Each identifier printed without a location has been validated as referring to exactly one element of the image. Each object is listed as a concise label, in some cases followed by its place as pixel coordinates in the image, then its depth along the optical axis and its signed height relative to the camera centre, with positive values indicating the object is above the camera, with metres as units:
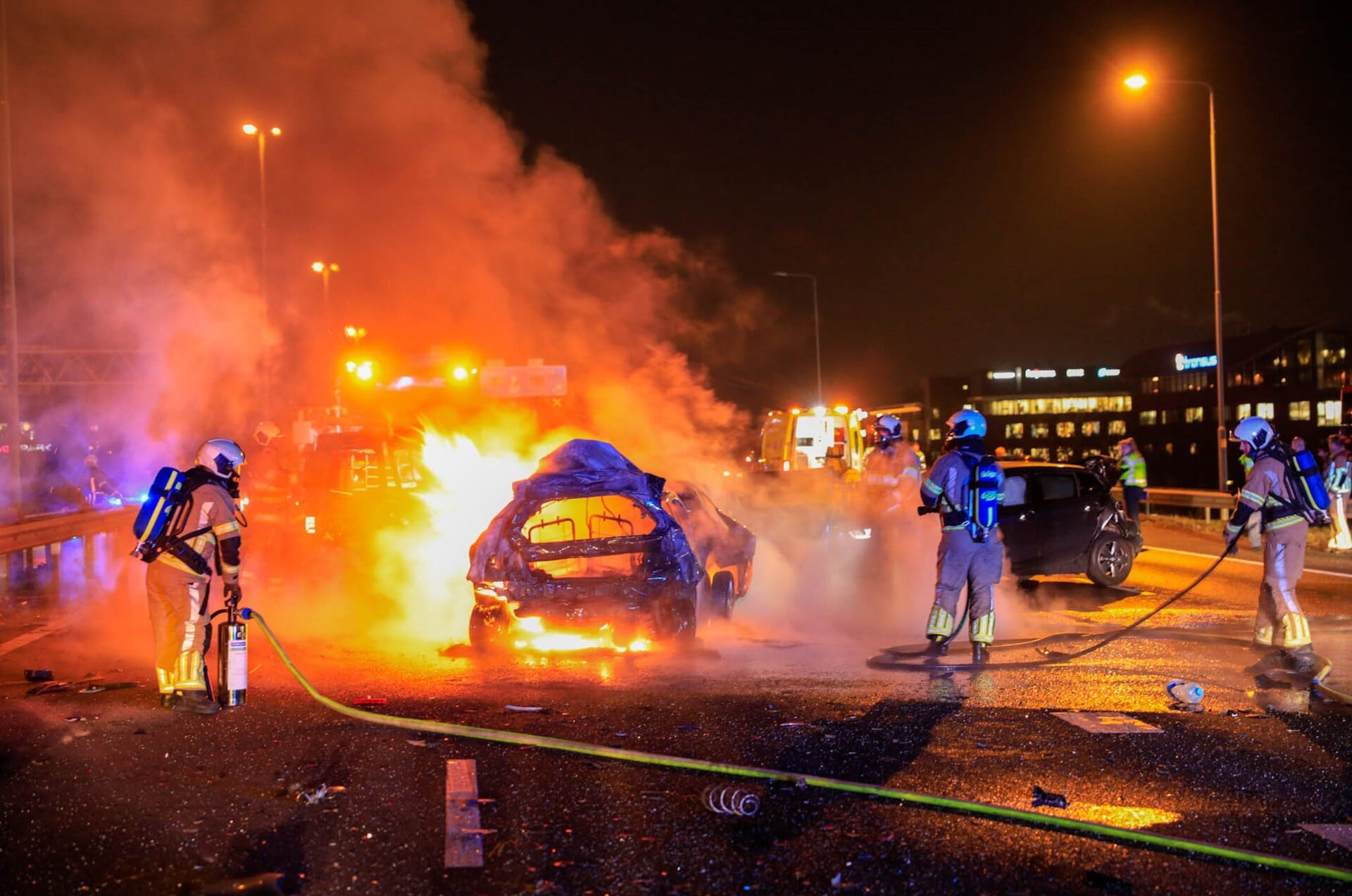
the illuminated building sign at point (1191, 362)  83.88 +5.83
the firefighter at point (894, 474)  13.39 -0.32
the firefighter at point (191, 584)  6.57 -0.68
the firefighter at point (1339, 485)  15.02 -0.71
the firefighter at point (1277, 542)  7.73 -0.73
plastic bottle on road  6.60 -1.50
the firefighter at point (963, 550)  7.94 -0.73
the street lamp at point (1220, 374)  21.19 +1.31
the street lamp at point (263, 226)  26.14 +5.72
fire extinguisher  6.49 -1.11
